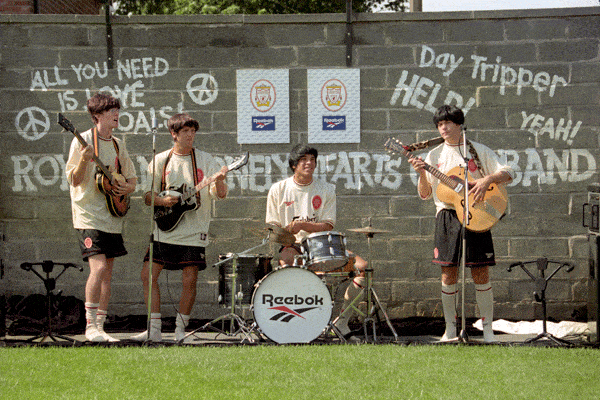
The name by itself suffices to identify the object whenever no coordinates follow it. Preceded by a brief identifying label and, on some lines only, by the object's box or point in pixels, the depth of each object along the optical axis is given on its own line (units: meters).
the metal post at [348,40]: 16.14
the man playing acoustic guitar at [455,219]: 13.34
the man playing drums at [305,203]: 14.02
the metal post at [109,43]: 16.06
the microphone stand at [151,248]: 12.82
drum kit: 12.96
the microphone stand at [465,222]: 12.48
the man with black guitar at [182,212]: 13.62
